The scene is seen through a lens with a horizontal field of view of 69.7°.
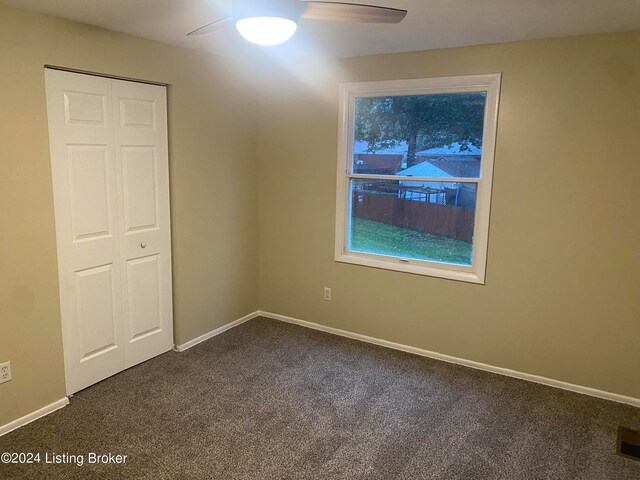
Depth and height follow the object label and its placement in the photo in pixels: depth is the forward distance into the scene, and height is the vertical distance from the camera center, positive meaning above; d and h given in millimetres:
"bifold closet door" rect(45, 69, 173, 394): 2699 -340
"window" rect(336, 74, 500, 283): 3193 +12
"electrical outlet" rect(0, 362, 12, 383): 2463 -1104
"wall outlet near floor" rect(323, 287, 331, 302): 3953 -1029
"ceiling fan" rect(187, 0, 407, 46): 1729 +617
